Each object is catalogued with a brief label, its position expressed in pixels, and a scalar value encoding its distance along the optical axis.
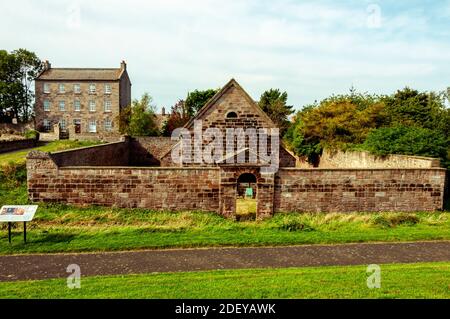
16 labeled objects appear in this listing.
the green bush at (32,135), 38.79
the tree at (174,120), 48.80
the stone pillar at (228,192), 14.53
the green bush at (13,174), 17.22
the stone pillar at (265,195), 14.64
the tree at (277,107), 55.53
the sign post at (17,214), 10.78
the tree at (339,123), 30.65
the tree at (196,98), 55.88
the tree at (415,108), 31.52
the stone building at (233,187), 14.70
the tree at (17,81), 56.00
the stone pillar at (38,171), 14.70
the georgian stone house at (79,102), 51.25
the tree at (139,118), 42.34
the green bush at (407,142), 19.02
